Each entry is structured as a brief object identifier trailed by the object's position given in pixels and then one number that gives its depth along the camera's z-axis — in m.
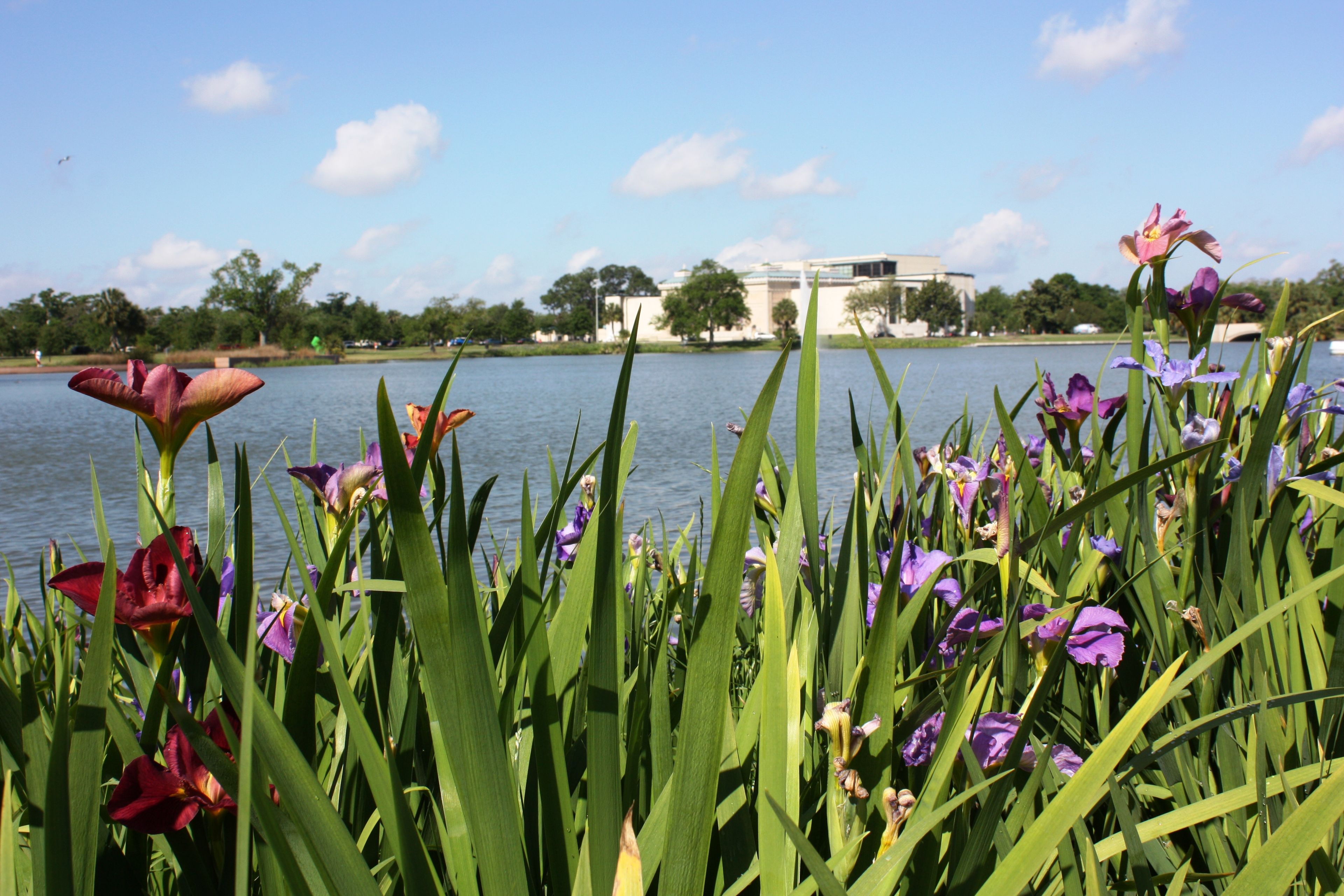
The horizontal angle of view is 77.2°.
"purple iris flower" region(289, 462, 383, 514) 0.89
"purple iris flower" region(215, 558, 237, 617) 0.84
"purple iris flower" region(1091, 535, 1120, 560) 0.94
